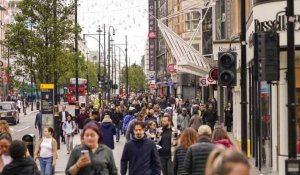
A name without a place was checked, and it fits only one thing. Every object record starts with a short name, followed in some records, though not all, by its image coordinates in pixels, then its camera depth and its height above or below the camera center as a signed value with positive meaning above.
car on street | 49.35 -0.77
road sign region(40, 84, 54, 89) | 27.31 +0.47
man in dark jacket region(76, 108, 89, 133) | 28.73 -0.73
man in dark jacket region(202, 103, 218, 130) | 29.53 -0.73
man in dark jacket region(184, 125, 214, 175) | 10.09 -0.79
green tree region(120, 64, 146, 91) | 141.80 +3.96
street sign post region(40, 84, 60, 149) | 26.52 -0.21
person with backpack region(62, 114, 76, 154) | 25.42 -1.04
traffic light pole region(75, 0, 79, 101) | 35.71 +2.32
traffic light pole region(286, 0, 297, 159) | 10.80 +0.10
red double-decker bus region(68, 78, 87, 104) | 87.12 +1.16
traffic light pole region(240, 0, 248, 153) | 15.90 +0.28
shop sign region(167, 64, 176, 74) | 50.51 +2.02
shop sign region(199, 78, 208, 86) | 37.88 +0.85
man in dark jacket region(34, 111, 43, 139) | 27.89 -0.86
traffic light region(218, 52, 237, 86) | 15.59 +0.61
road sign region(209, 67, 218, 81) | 21.03 +0.68
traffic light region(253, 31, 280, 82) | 12.62 +0.73
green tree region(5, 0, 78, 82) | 34.16 +2.89
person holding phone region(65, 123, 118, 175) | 8.16 -0.62
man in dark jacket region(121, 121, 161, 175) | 11.43 -0.86
